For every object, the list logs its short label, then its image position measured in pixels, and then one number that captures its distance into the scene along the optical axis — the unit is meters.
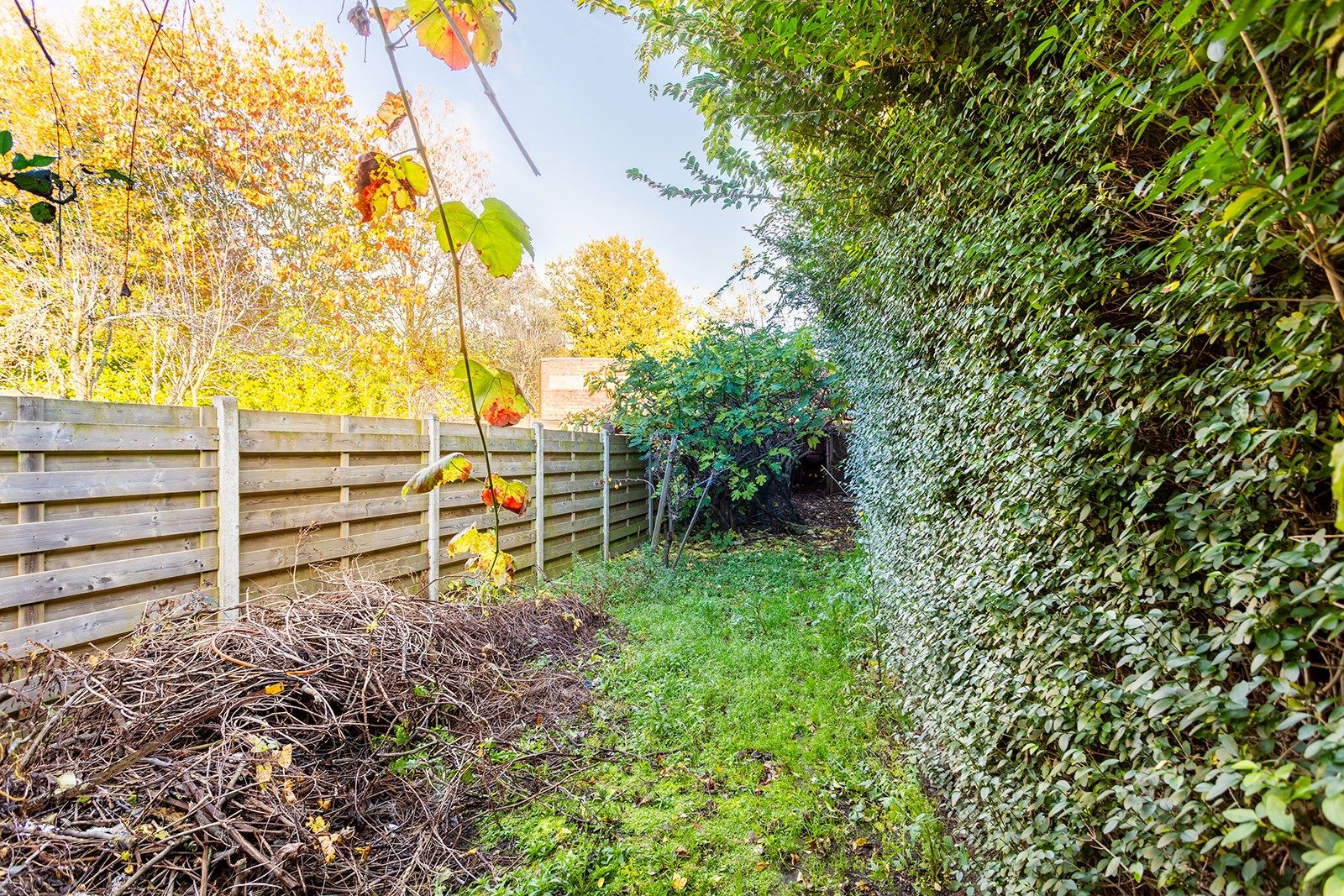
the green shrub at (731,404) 6.70
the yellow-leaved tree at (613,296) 20.19
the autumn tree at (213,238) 5.44
